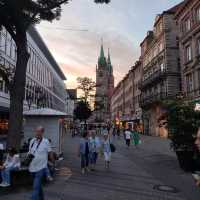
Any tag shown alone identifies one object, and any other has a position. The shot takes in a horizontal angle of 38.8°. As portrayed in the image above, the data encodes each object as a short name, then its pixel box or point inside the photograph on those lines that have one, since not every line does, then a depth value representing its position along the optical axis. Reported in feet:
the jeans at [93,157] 40.60
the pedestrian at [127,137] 81.26
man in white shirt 20.30
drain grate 28.43
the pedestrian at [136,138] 82.89
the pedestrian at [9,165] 28.45
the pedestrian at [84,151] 37.93
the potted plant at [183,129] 40.27
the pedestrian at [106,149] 41.32
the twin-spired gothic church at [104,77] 499.67
